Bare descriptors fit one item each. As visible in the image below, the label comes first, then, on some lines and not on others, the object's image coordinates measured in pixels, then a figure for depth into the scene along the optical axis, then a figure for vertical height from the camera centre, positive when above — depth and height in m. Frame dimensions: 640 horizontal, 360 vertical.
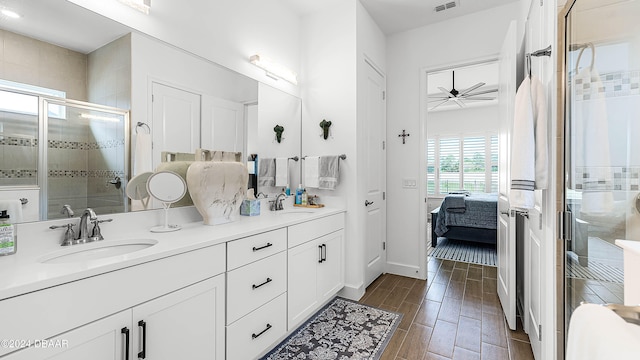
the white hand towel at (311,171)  2.71 +0.09
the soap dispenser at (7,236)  1.05 -0.22
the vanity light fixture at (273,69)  2.34 +1.02
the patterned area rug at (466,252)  3.72 -1.06
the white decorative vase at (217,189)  1.68 -0.05
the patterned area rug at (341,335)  1.79 -1.12
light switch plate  3.20 -0.03
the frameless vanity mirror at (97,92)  1.18 +0.46
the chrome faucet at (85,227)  1.27 -0.22
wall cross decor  3.24 +0.53
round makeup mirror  1.54 -0.05
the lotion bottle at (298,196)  2.78 -0.16
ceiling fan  4.74 +1.62
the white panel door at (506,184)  2.04 -0.03
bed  4.13 -0.60
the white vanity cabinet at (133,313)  0.83 -0.48
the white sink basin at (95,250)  1.14 -0.32
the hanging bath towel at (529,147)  1.42 +0.18
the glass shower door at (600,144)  0.95 +0.14
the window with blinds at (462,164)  6.64 +0.42
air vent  2.74 +1.75
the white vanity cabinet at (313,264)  1.95 -0.67
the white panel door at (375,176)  2.89 +0.05
